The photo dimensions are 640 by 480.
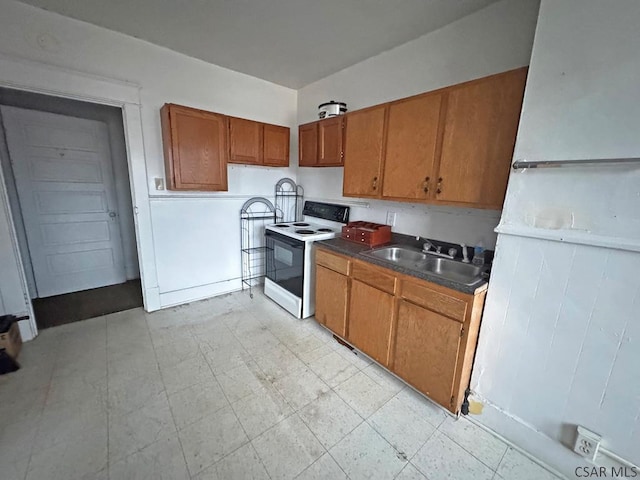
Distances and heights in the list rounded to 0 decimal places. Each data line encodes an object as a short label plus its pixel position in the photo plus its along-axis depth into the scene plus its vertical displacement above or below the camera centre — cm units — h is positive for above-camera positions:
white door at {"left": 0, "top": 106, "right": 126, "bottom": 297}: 278 -22
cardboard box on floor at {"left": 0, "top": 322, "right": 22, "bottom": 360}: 187 -123
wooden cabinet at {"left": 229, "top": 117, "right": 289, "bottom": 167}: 278 +48
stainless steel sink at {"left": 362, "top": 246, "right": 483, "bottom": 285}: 180 -54
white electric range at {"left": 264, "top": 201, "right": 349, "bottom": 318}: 256 -70
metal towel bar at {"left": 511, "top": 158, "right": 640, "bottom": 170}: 104 +15
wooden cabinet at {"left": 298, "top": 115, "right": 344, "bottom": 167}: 251 +46
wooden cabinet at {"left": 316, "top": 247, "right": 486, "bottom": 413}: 149 -88
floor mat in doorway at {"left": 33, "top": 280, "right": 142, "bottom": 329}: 258 -138
